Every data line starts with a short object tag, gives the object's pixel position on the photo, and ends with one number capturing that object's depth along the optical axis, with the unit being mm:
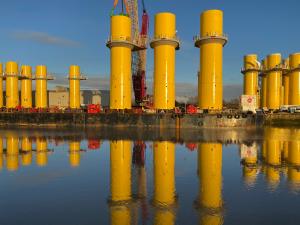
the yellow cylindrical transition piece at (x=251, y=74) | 72688
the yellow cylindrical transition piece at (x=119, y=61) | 51200
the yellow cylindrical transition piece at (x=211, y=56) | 46781
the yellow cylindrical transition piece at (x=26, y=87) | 75312
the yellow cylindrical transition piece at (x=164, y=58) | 48906
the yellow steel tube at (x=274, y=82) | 69188
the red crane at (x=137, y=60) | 67875
